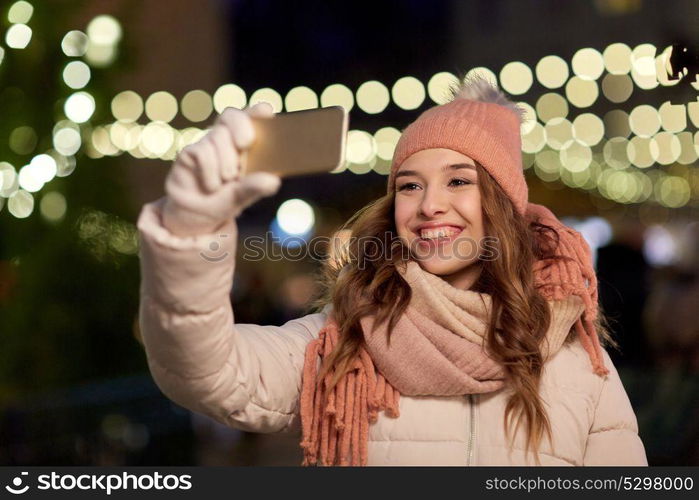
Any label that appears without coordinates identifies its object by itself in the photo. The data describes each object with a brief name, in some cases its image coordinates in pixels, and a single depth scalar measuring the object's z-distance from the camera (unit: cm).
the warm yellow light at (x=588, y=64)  1041
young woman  252
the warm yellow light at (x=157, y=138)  917
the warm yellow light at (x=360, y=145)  1386
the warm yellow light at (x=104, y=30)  524
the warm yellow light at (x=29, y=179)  502
